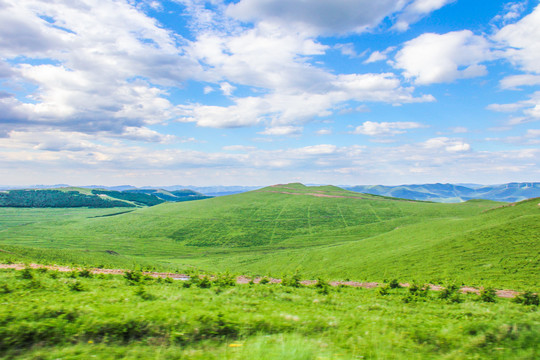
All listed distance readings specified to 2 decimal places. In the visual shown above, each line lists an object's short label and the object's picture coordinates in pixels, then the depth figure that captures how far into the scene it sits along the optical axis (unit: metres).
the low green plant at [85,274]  22.64
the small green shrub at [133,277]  20.63
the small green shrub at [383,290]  22.03
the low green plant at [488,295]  19.28
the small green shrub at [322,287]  21.42
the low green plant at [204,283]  20.57
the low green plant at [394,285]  25.30
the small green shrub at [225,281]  22.03
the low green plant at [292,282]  25.06
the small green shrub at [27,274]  17.86
